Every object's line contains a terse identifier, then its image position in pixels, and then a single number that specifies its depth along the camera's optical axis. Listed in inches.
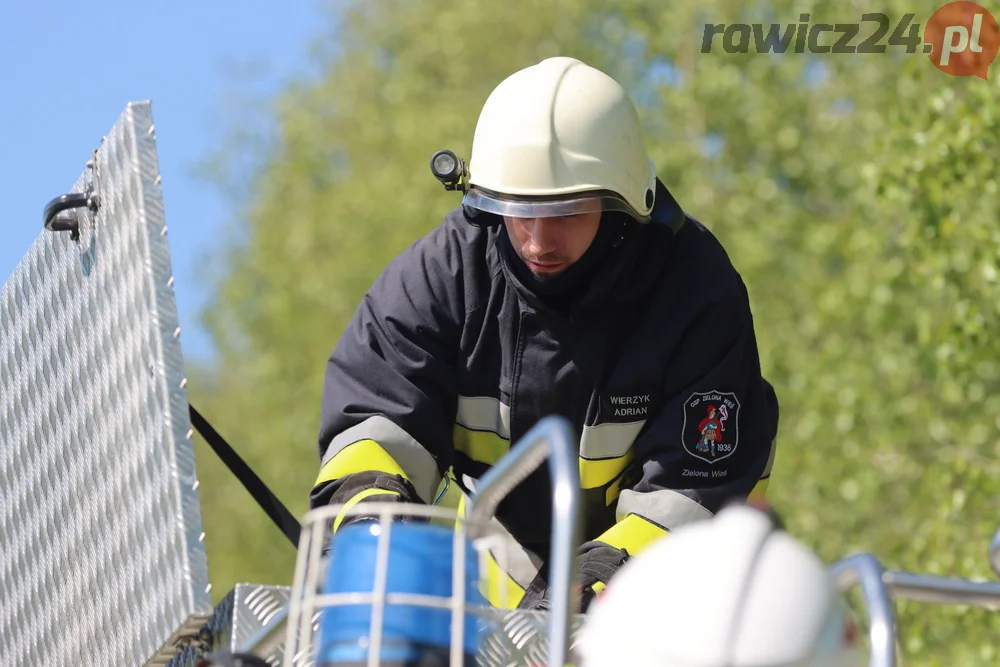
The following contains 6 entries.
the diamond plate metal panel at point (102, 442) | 269.6
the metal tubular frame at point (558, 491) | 170.7
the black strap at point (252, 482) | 319.9
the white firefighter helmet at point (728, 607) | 167.0
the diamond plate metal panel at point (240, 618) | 257.9
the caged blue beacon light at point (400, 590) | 192.2
